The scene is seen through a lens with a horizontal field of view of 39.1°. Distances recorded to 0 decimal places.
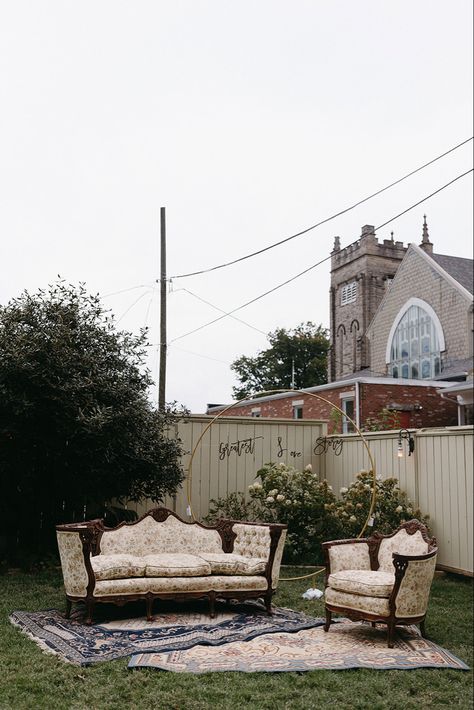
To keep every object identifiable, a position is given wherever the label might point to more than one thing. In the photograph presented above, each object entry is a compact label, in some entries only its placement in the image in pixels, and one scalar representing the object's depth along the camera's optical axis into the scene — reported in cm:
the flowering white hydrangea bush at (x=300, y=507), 745
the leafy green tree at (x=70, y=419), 638
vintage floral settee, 487
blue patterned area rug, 409
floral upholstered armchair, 433
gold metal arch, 605
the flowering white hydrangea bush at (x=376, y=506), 668
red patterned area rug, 371
